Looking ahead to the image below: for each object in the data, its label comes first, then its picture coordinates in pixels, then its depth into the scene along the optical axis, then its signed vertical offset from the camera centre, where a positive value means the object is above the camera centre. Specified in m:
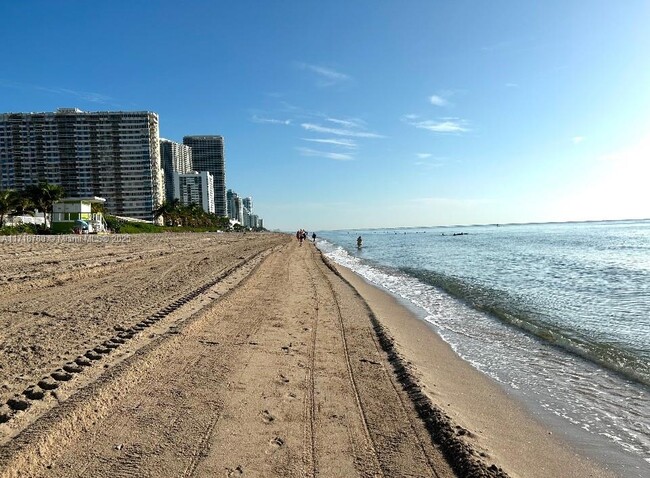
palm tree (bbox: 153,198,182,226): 113.69 +5.79
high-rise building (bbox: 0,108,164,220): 132.00 +23.49
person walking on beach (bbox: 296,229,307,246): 69.41 -0.42
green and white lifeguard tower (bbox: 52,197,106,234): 67.40 +3.37
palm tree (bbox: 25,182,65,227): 62.62 +5.79
